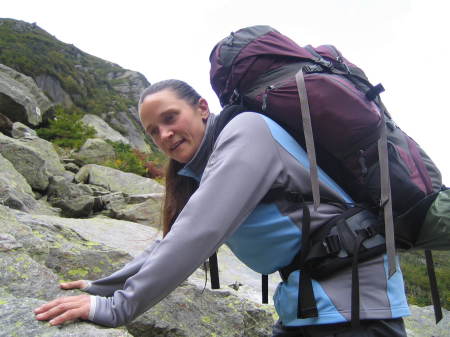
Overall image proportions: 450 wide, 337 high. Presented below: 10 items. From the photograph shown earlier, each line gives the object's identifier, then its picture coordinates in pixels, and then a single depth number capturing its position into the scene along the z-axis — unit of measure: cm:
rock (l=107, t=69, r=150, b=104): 5253
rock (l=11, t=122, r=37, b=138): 1140
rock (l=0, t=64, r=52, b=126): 1399
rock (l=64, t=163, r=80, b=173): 1176
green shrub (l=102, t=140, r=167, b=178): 1420
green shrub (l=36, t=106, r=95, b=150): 1523
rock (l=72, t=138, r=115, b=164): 1436
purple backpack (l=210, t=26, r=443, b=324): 172
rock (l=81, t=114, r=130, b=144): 2456
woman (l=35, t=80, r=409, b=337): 156
